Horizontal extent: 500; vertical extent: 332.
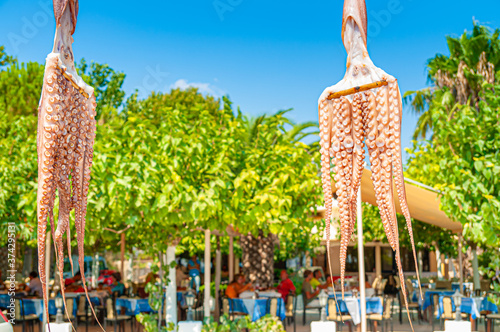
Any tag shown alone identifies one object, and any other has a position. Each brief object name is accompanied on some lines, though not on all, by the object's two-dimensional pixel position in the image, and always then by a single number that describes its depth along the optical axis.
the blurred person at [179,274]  14.71
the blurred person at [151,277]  12.77
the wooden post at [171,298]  7.92
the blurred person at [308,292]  12.98
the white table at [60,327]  6.88
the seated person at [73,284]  12.89
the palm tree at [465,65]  15.41
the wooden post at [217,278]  12.87
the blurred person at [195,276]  15.68
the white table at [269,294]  11.49
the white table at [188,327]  7.13
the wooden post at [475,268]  13.33
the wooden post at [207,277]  8.63
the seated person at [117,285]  13.82
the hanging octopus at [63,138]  1.95
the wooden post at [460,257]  12.71
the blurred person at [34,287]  11.99
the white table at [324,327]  7.35
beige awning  7.93
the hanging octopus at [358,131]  1.92
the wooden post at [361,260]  5.91
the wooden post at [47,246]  7.26
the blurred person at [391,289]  15.81
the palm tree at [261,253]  14.23
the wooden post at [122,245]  14.32
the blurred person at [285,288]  12.39
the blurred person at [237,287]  10.98
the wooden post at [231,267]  14.68
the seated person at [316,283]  13.61
